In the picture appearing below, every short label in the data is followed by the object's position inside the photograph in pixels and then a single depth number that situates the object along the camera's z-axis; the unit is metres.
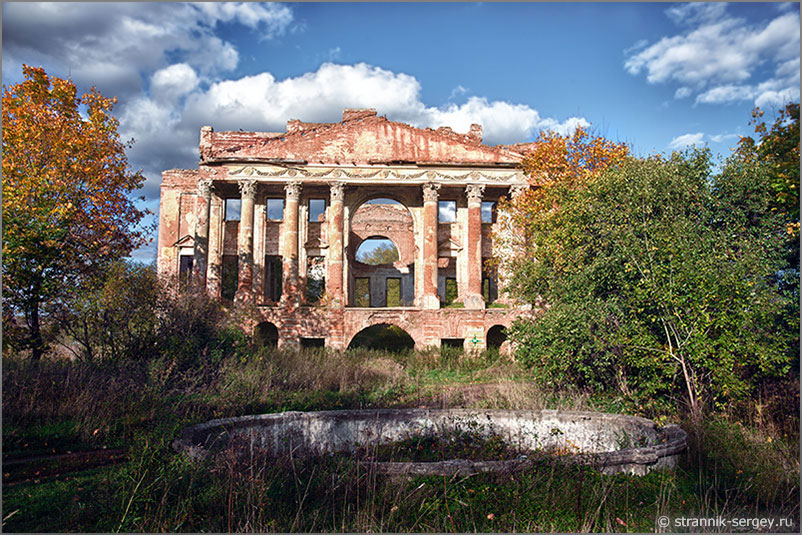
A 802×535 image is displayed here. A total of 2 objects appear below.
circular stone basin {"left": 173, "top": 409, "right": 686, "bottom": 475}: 6.34
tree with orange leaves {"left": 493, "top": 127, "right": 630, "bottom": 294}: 15.20
